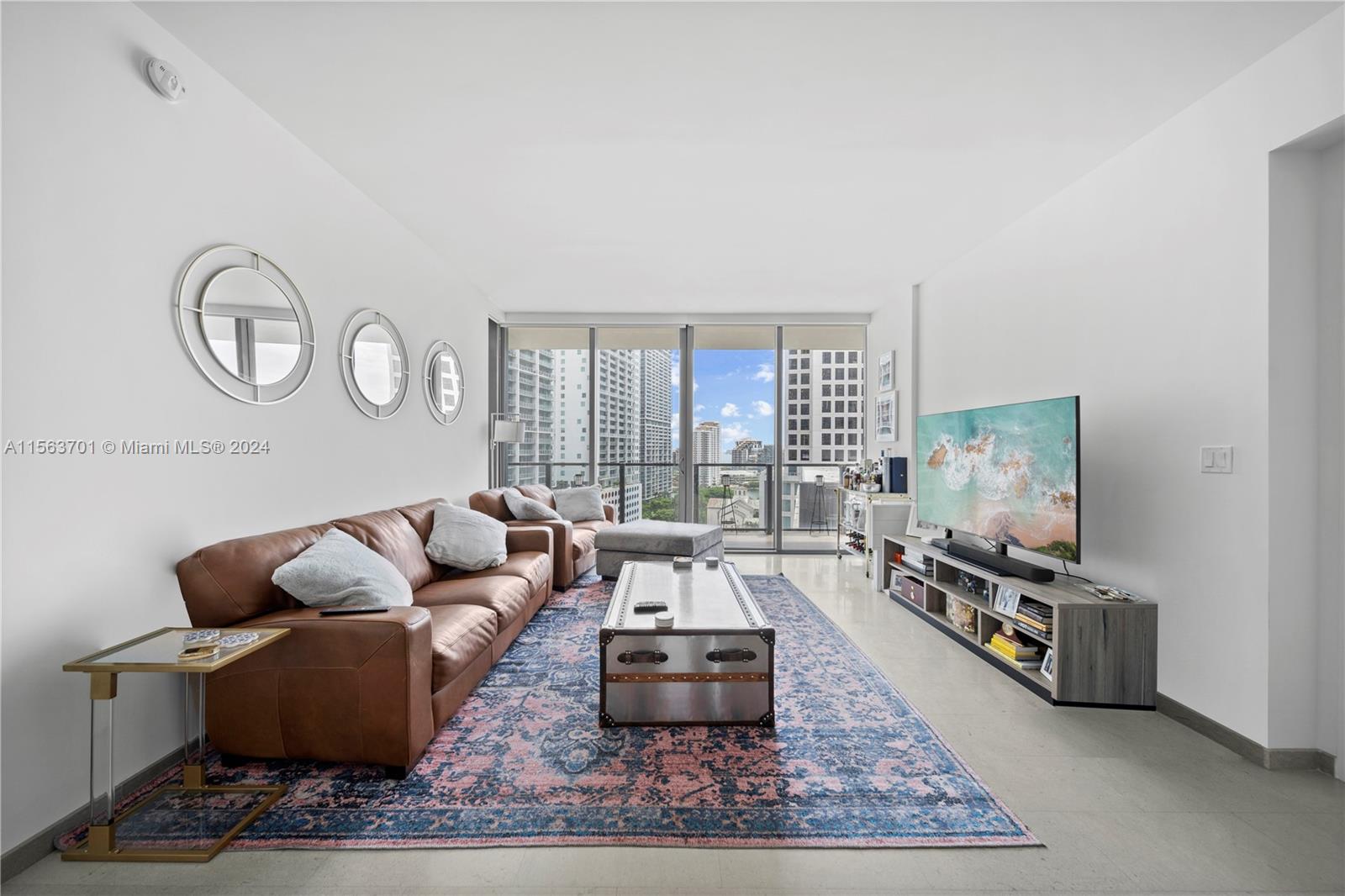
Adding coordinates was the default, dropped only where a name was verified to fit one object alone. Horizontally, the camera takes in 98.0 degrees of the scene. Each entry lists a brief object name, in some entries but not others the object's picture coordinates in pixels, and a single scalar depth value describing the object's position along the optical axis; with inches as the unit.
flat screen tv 114.6
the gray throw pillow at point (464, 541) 143.2
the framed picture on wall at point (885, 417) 228.1
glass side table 64.1
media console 105.9
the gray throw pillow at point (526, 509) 202.5
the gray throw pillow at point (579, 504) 233.1
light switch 92.8
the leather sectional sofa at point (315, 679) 80.7
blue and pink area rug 71.2
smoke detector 81.3
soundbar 119.1
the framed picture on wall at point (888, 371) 228.7
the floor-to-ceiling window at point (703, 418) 268.2
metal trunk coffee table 97.7
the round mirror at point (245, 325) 89.9
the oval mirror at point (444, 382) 183.9
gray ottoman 193.2
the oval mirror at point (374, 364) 135.9
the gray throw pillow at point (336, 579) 92.4
